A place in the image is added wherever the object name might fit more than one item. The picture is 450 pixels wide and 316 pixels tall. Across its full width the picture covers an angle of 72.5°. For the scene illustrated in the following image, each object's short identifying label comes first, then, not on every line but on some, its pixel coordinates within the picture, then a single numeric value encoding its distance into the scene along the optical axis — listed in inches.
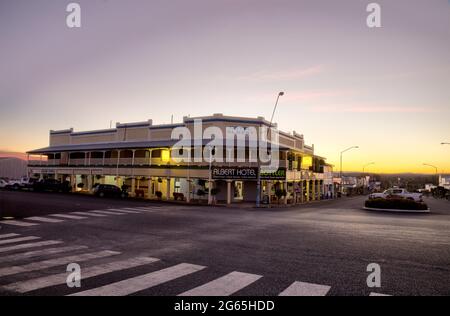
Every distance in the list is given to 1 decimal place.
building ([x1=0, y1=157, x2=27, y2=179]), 3344.0
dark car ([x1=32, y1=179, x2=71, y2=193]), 1628.9
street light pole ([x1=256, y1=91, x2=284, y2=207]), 1107.0
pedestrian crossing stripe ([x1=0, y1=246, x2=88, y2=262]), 338.2
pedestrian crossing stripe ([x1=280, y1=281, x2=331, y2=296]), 241.6
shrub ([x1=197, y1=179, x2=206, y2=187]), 1402.3
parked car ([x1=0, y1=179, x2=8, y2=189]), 1846.7
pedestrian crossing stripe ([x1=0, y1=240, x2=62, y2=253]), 383.1
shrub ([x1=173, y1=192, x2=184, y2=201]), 1358.1
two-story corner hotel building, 1342.3
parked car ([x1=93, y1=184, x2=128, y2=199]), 1401.3
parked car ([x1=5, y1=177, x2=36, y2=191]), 1695.3
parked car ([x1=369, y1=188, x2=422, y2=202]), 1423.5
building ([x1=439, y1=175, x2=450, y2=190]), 4536.4
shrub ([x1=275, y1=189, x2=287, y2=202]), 1339.8
